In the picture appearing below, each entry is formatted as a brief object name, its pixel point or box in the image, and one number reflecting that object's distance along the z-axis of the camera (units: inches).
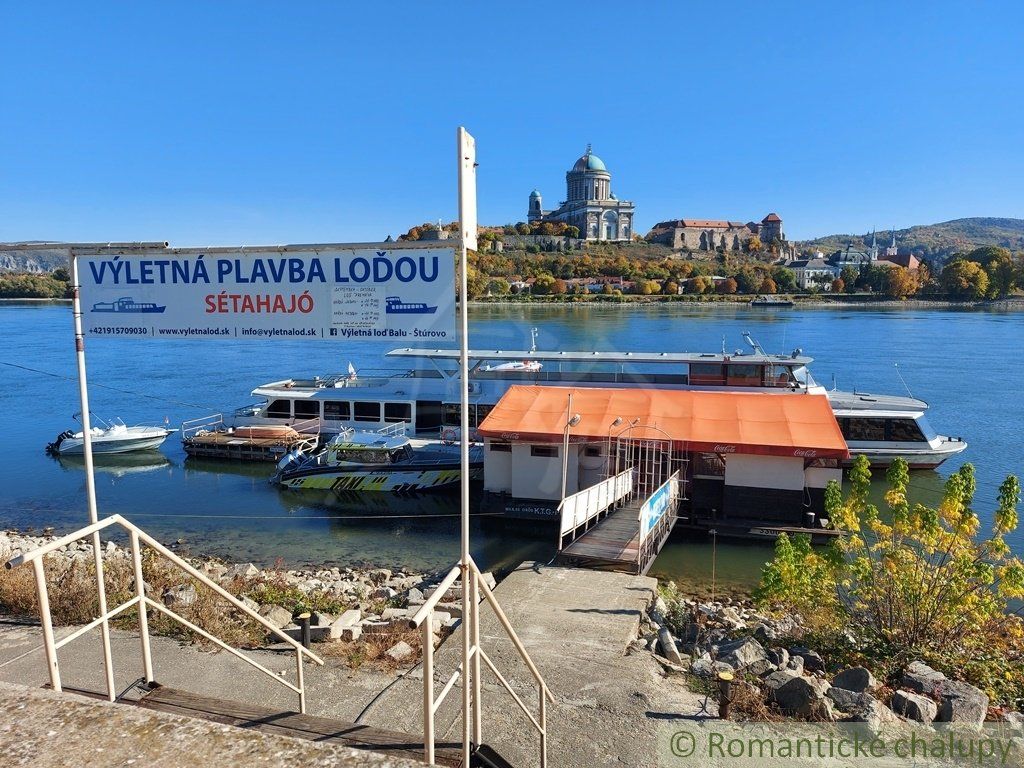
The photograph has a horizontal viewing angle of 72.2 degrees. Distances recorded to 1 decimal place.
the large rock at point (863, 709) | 244.1
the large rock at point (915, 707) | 251.4
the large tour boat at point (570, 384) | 886.4
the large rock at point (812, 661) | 324.5
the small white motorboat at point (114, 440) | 1032.2
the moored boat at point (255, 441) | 991.6
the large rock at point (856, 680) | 278.4
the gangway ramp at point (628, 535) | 494.0
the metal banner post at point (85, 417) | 213.3
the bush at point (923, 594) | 311.6
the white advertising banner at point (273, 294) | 205.3
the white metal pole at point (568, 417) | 597.7
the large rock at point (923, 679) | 274.1
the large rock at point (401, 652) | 289.9
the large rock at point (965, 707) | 249.1
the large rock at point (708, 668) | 296.1
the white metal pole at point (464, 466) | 151.9
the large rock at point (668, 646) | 331.0
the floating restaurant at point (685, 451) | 647.1
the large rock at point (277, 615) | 339.6
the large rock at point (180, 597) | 323.4
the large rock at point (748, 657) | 309.9
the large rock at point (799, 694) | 250.4
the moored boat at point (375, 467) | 816.3
